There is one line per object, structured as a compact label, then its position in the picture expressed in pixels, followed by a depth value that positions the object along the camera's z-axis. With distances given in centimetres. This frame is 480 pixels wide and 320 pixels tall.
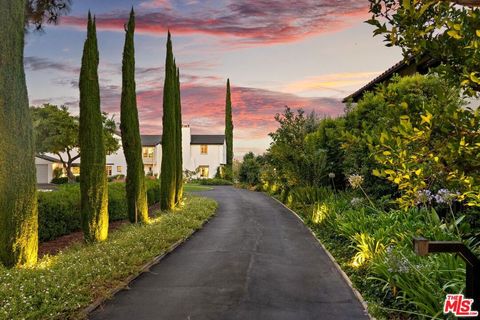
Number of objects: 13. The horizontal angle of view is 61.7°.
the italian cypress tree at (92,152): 1191
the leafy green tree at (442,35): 285
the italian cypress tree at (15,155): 883
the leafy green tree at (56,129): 4188
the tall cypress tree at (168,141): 2011
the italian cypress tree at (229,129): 5888
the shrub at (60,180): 4866
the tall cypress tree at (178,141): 2286
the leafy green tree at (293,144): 2244
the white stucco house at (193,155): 6006
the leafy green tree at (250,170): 4359
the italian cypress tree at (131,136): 1574
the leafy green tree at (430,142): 275
